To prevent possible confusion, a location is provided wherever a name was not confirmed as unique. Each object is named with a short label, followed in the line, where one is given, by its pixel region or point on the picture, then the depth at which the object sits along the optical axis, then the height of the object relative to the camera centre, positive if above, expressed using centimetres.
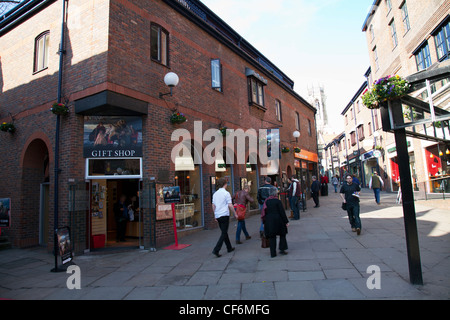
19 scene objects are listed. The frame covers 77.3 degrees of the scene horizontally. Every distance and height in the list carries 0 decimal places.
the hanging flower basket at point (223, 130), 1158 +247
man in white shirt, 675 -50
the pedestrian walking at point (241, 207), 798 -49
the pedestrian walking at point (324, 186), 2403 -5
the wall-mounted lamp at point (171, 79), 834 +335
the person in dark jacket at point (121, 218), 941 -77
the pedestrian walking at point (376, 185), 1443 -6
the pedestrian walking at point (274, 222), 643 -78
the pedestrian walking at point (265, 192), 708 -9
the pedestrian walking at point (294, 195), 1128 -32
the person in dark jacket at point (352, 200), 809 -44
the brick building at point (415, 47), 1288 +737
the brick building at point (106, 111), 798 +269
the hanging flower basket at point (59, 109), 792 +250
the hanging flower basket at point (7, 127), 987 +255
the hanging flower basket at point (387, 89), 469 +158
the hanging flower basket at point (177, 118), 912 +241
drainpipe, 803 +222
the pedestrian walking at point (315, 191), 1542 -26
